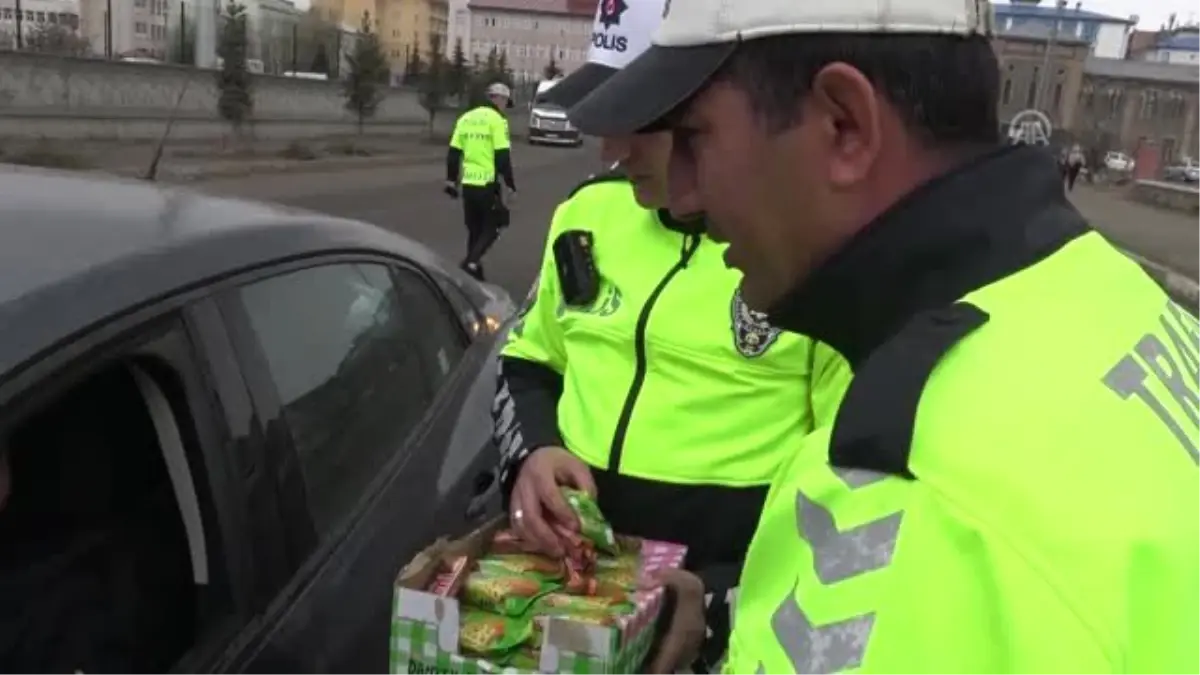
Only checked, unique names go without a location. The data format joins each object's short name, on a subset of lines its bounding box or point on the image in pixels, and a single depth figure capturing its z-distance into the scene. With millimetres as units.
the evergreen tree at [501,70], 58000
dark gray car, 1769
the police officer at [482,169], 12298
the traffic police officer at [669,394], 1964
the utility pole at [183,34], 28969
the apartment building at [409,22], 102562
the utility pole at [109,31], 26062
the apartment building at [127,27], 26672
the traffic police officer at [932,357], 775
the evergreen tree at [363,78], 36188
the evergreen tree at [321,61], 40000
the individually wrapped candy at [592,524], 1884
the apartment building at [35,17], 23500
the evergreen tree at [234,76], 27438
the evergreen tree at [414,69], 49750
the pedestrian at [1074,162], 34609
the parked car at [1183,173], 62000
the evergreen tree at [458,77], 48312
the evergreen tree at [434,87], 44375
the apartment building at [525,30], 106794
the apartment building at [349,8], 86600
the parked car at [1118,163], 63631
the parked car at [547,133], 43938
